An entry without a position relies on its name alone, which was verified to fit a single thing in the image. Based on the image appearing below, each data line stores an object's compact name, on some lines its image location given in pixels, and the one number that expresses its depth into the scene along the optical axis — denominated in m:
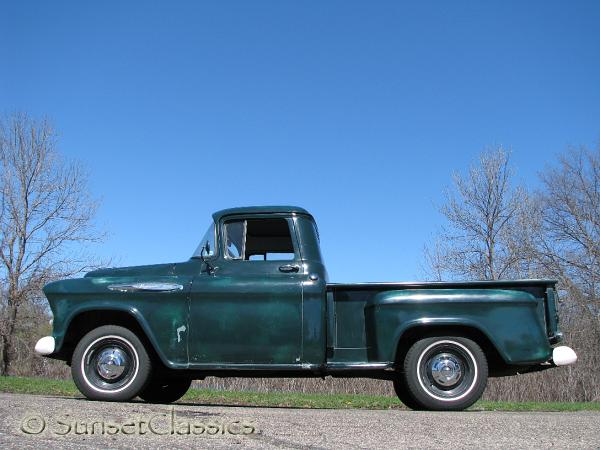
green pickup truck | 5.55
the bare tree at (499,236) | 24.54
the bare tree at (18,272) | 23.91
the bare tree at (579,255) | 24.70
